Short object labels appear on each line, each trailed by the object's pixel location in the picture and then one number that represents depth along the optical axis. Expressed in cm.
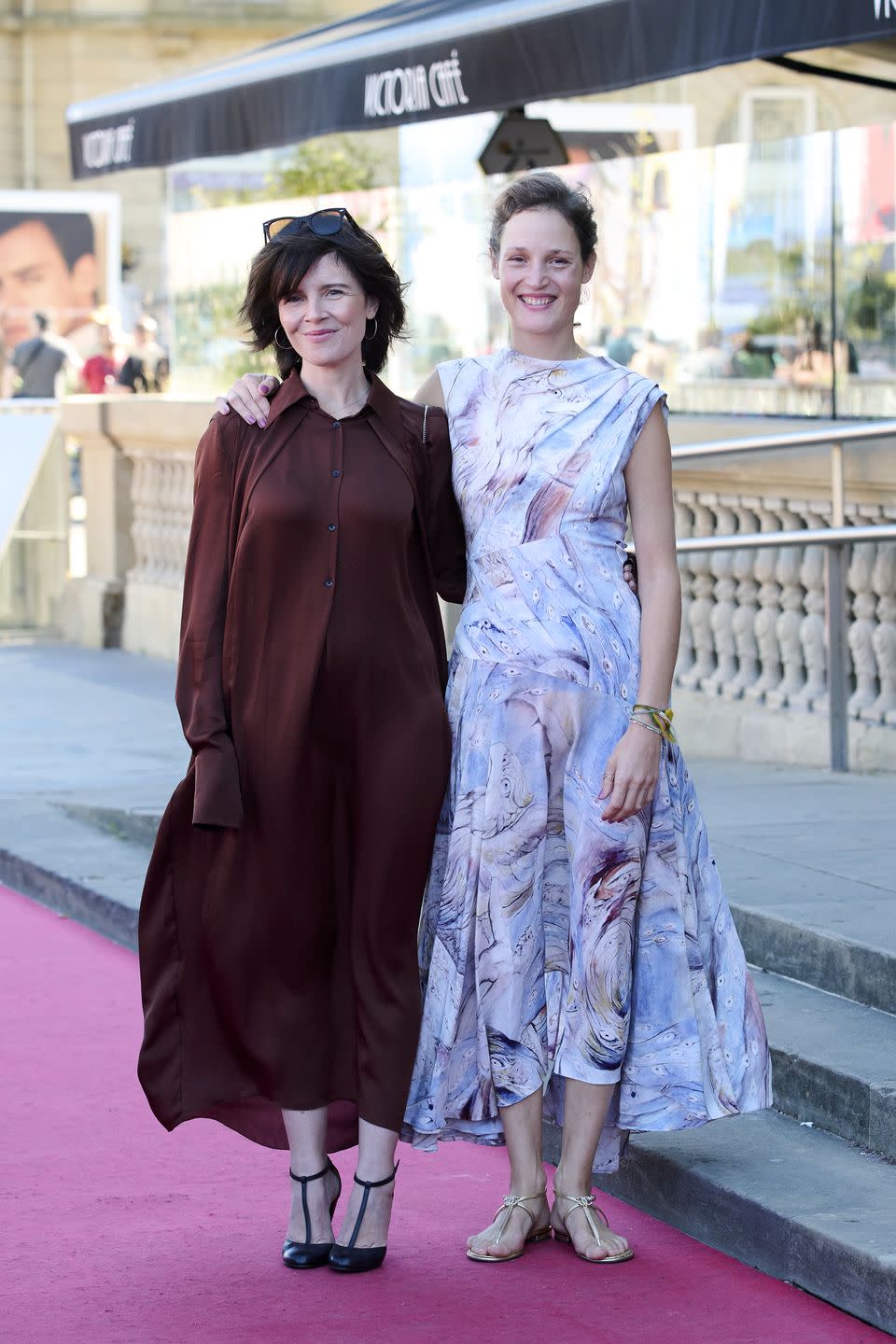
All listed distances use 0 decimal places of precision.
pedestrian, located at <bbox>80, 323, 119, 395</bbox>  2144
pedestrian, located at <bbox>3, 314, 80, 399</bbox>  2112
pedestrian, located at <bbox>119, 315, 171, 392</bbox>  1983
